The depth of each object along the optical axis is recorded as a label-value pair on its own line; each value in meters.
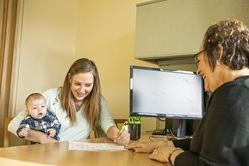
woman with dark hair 0.83
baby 1.84
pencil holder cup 1.69
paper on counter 1.37
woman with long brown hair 1.88
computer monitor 1.82
